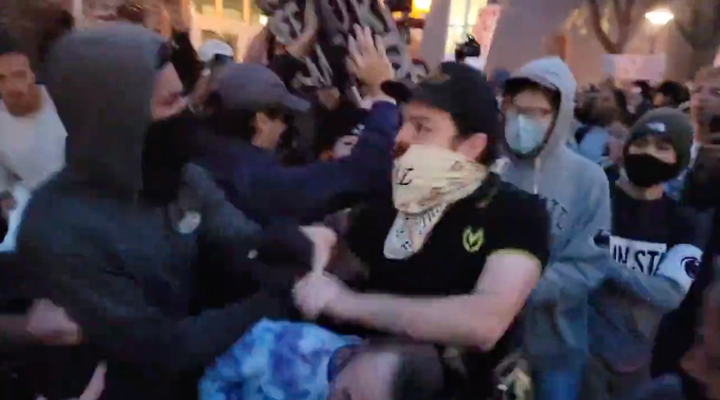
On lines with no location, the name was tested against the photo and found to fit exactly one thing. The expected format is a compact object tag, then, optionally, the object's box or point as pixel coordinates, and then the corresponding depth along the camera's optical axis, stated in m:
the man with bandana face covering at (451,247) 1.47
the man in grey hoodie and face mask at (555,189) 1.86
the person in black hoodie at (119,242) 1.42
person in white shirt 1.64
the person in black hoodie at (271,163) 1.65
